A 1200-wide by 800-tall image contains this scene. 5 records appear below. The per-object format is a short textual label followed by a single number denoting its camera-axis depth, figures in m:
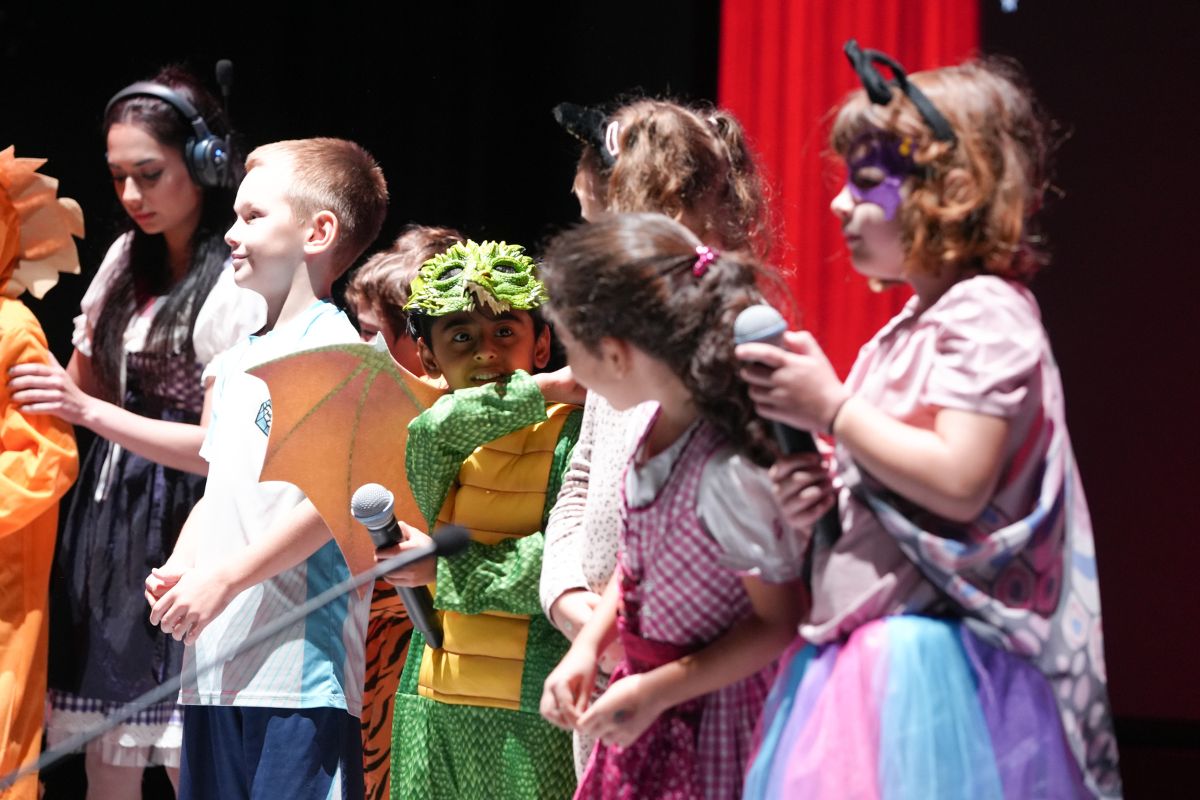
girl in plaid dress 3.71
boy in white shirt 4.38
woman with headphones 5.05
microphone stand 3.73
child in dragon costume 4.17
